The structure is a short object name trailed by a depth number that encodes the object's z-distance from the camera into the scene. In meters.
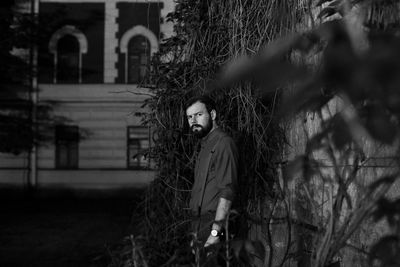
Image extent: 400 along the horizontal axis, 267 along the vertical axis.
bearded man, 3.46
